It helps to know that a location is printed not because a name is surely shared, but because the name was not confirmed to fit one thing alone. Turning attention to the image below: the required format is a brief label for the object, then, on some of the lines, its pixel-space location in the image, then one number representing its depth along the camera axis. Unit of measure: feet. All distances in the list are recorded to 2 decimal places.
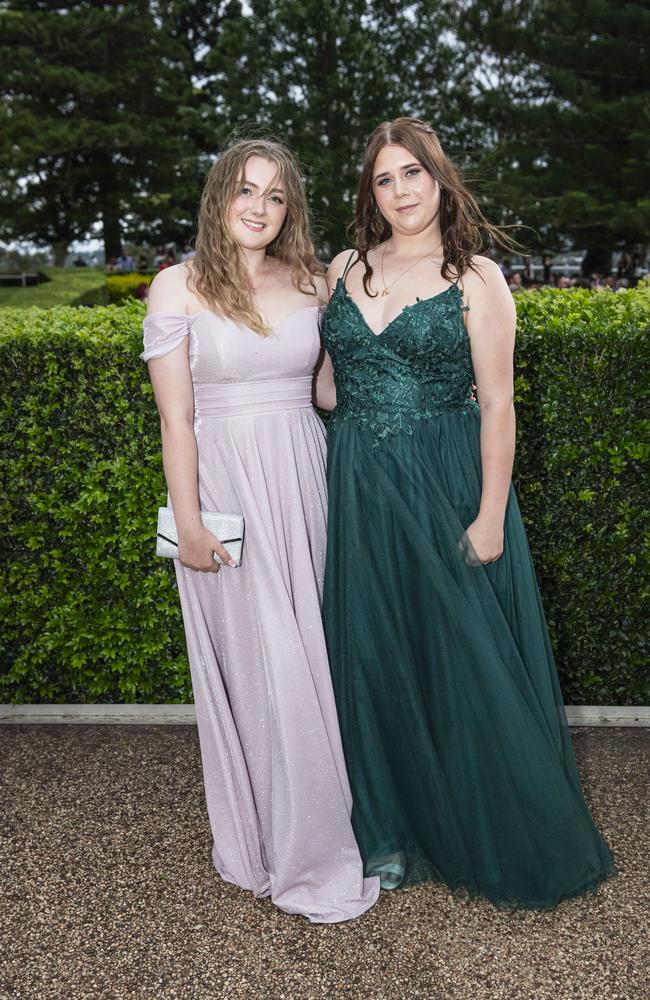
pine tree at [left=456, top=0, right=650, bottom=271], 68.44
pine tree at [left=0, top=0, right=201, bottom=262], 91.71
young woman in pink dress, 9.18
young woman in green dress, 9.12
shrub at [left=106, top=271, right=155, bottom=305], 74.95
